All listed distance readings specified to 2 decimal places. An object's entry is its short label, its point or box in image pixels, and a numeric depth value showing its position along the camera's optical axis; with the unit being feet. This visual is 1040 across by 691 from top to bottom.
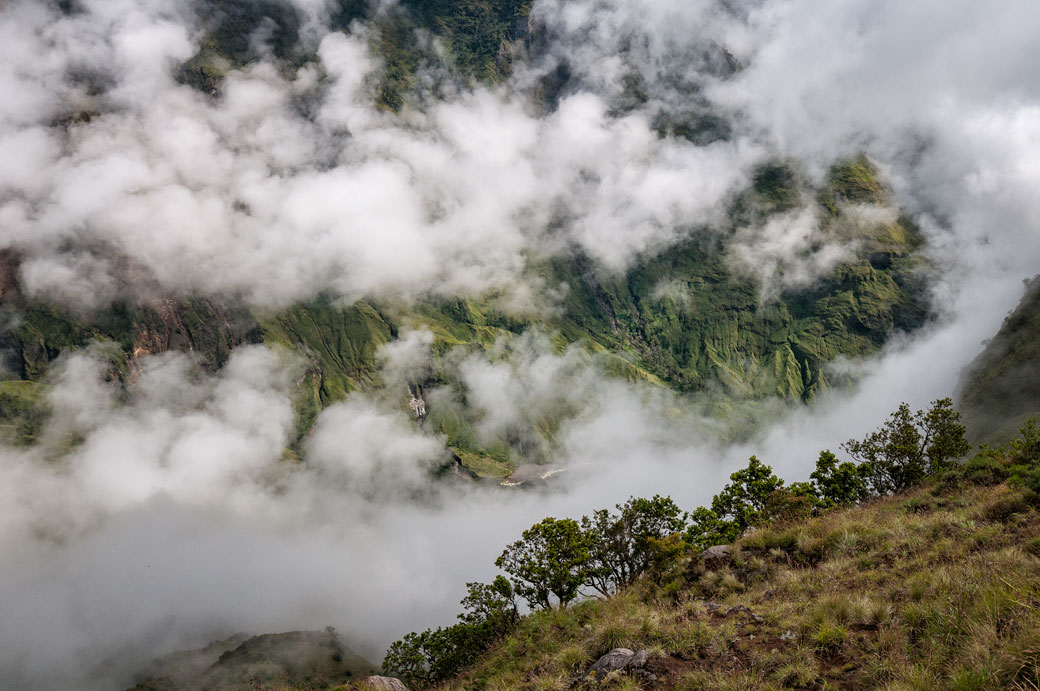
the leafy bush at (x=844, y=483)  183.62
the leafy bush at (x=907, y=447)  181.02
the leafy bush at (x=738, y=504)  157.22
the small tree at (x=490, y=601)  150.24
